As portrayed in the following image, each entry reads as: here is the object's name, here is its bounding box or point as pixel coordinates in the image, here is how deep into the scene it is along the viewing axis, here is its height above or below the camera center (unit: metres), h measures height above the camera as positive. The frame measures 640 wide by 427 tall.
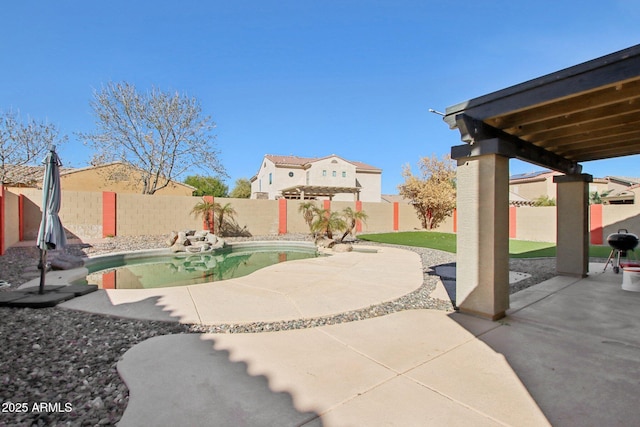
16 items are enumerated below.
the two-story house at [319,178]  29.03 +4.11
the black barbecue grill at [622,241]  6.43 -0.53
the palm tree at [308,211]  15.03 +0.26
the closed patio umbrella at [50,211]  4.83 +0.06
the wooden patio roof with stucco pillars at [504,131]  3.07 +1.27
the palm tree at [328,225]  12.47 -0.38
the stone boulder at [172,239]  12.66 -1.02
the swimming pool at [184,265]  7.25 -1.61
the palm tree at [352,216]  12.79 +0.02
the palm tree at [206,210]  15.31 +0.28
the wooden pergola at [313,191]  25.88 +2.35
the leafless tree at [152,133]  18.33 +5.36
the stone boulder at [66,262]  7.52 -1.26
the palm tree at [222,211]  15.74 +0.24
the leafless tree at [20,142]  16.61 +4.21
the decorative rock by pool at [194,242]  12.18 -1.15
